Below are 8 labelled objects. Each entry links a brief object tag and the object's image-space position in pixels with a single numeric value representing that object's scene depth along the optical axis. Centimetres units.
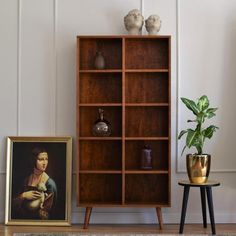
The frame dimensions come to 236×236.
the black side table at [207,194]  373
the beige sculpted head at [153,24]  400
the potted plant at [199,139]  378
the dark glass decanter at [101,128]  401
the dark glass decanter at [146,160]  402
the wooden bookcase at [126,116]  416
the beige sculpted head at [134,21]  398
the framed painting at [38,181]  409
